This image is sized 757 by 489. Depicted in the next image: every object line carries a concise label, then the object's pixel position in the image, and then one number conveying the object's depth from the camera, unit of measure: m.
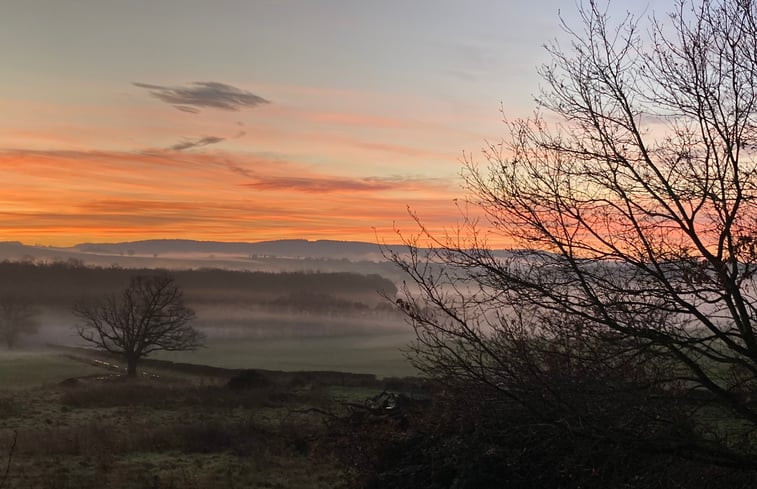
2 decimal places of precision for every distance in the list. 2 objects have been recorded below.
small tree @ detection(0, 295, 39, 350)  90.12
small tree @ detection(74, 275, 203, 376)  47.88
